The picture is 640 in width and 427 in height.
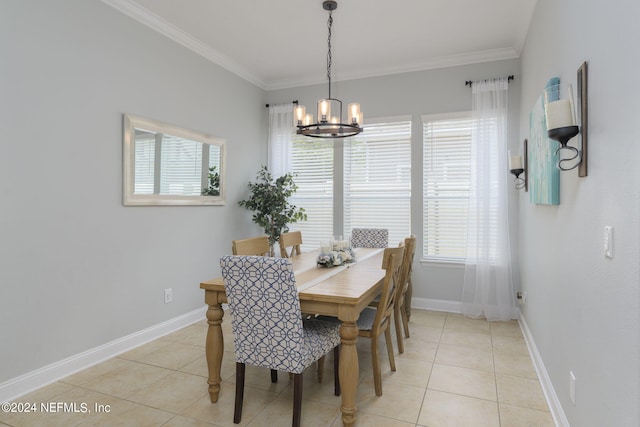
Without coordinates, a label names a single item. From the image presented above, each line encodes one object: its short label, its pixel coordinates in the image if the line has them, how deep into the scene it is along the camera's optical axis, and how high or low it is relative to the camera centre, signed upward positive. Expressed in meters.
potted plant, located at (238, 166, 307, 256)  4.56 +0.13
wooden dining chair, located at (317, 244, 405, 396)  2.36 -0.68
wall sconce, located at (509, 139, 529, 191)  3.35 +0.49
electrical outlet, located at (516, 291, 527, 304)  3.57 -0.79
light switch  1.32 -0.07
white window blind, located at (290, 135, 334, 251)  4.94 +0.42
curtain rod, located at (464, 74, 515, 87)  4.04 +1.54
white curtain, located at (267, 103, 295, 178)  5.05 +1.09
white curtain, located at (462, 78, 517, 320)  3.97 +0.05
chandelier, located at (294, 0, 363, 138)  2.95 +0.82
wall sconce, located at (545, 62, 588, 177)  1.57 +0.43
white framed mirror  3.20 +0.50
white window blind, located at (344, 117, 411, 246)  4.54 +0.49
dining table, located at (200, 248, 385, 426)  2.04 -0.50
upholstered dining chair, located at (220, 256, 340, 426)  1.87 -0.54
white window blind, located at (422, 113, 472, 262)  4.28 +0.40
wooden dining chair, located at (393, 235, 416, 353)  2.92 -0.50
